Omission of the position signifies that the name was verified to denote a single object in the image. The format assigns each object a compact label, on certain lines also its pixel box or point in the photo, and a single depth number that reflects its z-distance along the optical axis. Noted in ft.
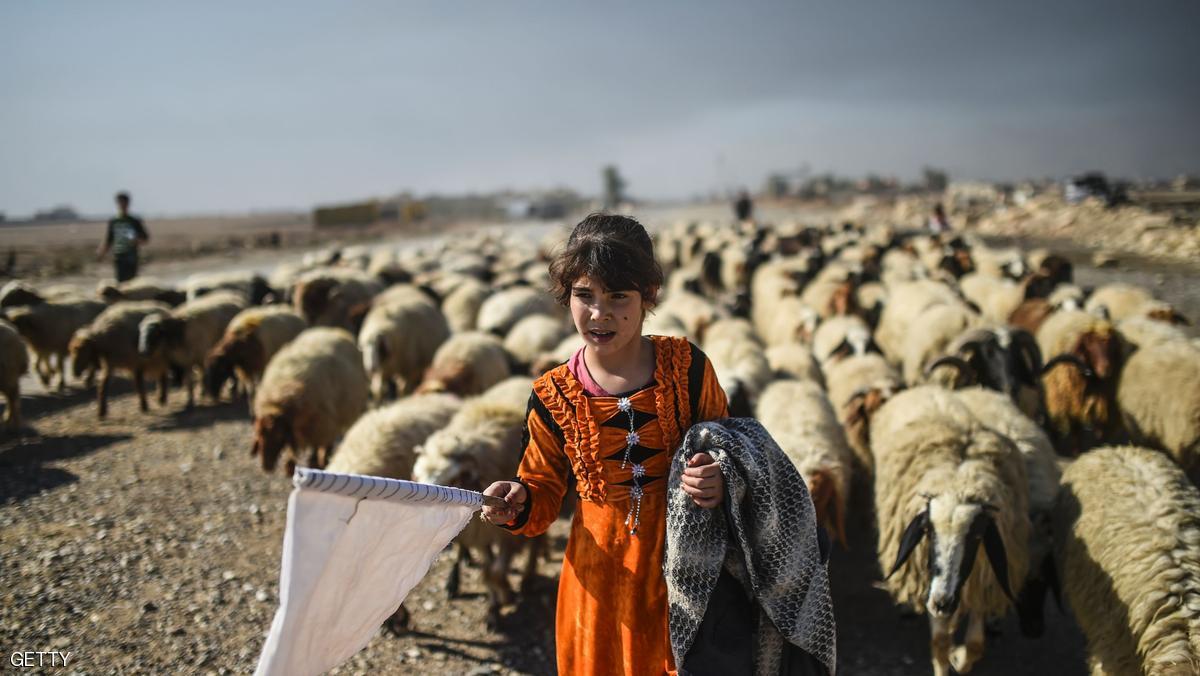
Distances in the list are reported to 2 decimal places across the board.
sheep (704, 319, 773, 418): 16.85
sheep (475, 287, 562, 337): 34.06
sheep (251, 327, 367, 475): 20.02
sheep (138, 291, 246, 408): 29.66
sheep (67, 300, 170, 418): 29.48
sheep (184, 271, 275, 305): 41.68
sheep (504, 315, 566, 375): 28.78
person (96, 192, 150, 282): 35.13
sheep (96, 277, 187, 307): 38.83
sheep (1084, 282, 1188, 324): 26.17
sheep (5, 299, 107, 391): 32.48
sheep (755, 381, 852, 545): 14.18
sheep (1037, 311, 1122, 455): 20.76
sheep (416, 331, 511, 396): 23.57
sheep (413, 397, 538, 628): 14.28
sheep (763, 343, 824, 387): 22.81
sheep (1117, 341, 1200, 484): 17.53
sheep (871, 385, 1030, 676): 11.18
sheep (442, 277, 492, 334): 37.35
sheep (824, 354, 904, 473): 18.11
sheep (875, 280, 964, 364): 29.91
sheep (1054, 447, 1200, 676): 9.47
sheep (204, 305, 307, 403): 26.43
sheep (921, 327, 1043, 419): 20.66
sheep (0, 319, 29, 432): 26.48
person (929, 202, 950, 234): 70.26
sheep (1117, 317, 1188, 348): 21.25
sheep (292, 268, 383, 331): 35.83
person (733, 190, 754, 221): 97.96
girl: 6.12
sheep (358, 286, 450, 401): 28.27
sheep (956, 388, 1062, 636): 13.25
